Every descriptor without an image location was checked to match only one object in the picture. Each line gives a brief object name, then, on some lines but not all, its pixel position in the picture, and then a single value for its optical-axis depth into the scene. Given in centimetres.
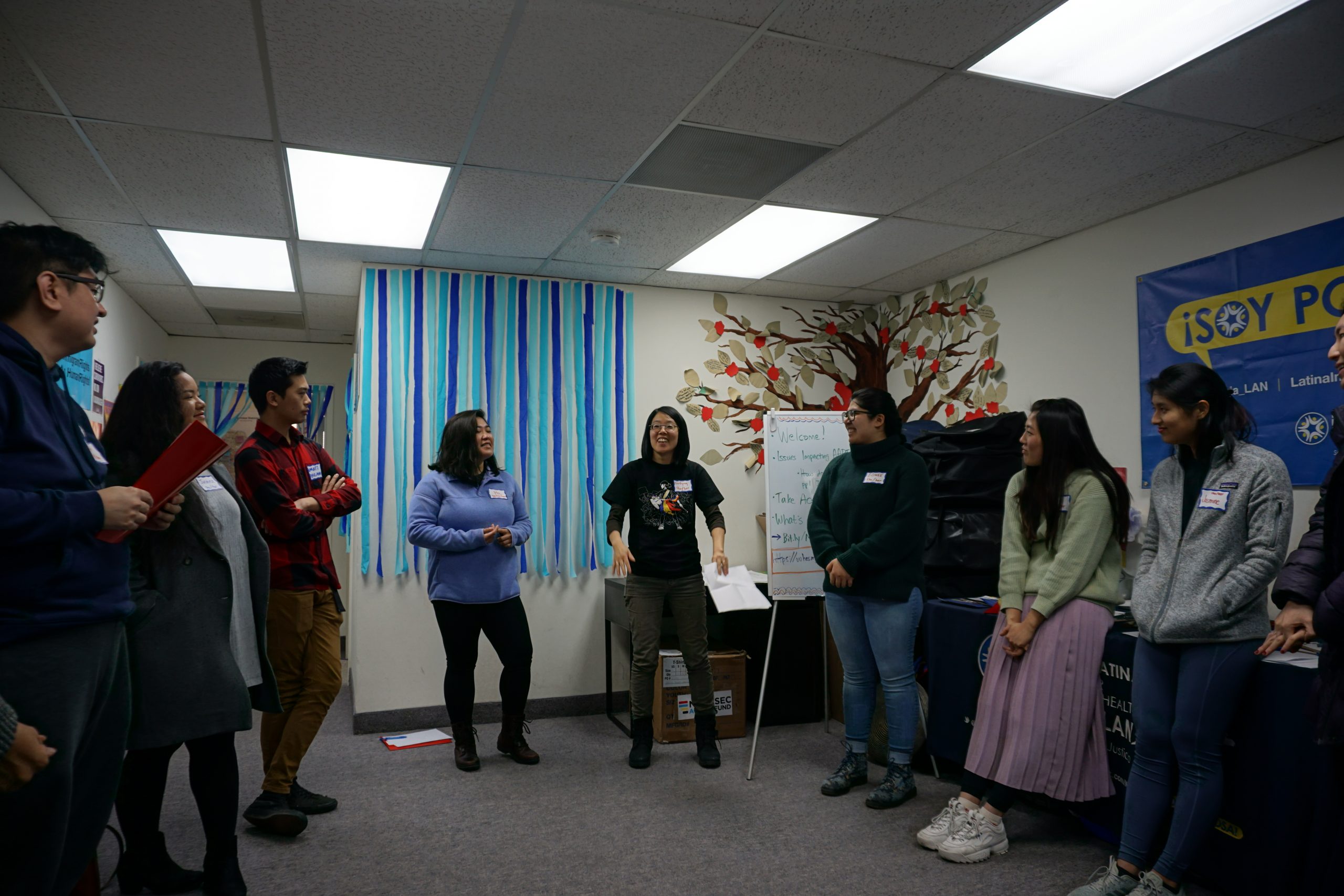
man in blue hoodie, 125
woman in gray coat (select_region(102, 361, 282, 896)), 194
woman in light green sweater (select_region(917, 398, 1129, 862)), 252
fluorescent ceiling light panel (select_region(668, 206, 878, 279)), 372
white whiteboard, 362
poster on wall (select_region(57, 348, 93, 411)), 377
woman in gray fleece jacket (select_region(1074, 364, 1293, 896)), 210
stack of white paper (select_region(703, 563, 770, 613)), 392
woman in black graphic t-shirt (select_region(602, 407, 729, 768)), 358
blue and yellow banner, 284
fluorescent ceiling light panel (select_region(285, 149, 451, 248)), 307
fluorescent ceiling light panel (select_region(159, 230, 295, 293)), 398
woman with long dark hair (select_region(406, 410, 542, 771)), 343
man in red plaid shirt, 272
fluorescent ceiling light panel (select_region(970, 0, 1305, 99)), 213
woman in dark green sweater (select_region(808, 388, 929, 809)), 305
